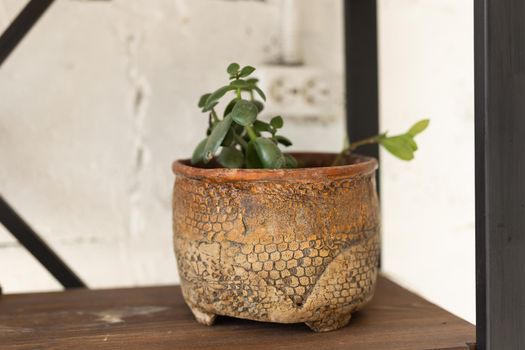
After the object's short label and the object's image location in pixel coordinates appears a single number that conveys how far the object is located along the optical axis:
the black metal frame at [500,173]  0.94
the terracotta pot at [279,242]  0.98
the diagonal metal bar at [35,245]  1.12
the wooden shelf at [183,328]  0.98
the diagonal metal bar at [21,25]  1.09
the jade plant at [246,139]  0.99
